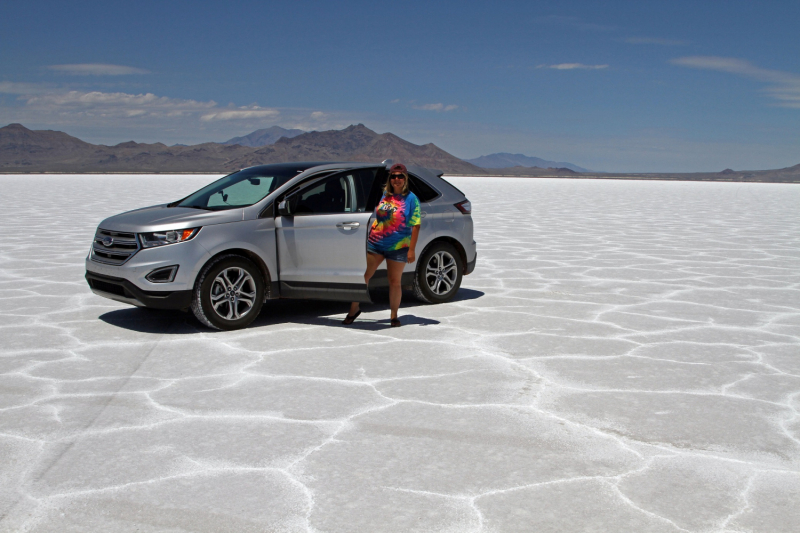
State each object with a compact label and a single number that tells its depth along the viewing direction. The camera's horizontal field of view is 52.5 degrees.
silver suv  7.29
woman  7.56
